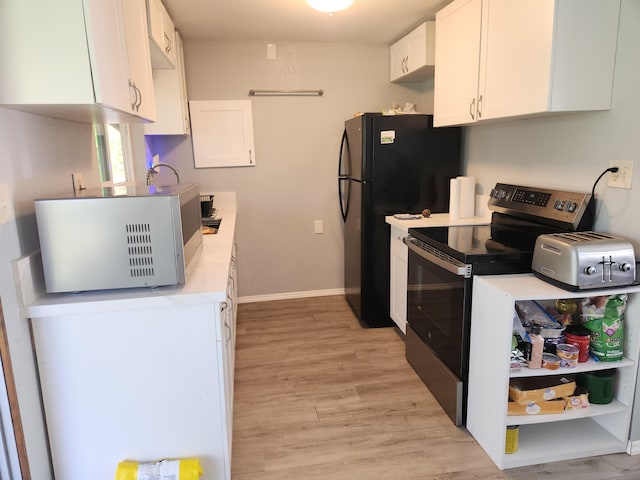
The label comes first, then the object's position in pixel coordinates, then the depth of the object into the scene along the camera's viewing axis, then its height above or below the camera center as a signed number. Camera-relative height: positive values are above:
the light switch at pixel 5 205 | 1.27 -0.10
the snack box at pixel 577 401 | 1.90 -1.08
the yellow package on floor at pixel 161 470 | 1.49 -1.05
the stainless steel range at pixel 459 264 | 1.96 -0.49
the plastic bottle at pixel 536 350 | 1.78 -0.80
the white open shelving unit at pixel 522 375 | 1.75 -1.00
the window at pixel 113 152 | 2.33 +0.09
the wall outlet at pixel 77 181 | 1.81 -0.05
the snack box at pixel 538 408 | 1.85 -1.08
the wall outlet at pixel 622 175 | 1.81 -0.09
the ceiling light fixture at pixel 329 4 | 2.30 +0.85
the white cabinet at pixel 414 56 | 2.98 +0.78
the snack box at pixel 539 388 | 1.86 -1.01
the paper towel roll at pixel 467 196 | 2.91 -0.25
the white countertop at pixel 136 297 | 1.41 -0.43
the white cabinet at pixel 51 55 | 1.21 +0.32
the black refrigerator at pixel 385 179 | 3.04 -0.14
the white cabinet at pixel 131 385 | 1.46 -0.76
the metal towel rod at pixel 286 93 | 3.57 +0.58
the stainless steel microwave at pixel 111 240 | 1.39 -0.24
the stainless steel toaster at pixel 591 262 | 1.66 -0.41
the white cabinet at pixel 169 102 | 2.96 +0.44
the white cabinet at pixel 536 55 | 1.83 +0.47
